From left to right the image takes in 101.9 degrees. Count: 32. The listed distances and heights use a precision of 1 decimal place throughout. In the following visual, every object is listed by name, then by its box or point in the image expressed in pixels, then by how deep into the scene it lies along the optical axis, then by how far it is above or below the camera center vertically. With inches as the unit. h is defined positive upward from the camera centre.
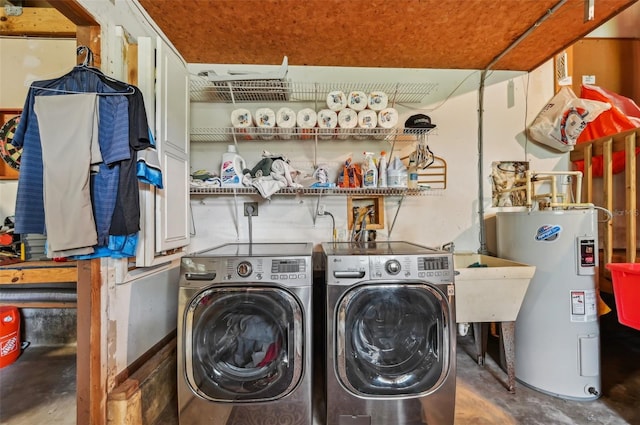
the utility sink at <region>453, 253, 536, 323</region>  66.0 -19.5
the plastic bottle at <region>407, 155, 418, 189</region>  81.4 +12.4
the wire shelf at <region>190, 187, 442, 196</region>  77.8 +7.8
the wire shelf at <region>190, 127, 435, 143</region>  78.7 +26.3
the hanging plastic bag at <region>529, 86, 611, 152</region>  80.4 +31.8
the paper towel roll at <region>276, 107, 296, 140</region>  77.4 +28.8
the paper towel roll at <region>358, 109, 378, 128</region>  77.0 +28.9
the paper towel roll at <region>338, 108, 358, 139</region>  77.2 +28.9
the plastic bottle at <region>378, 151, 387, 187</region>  79.8 +13.6
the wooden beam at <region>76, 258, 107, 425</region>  49.5 -25.5
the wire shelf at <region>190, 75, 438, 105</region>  78.2 +40.9
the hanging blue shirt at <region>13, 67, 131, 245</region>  47.5 +13.4
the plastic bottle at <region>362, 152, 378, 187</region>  79.0 +13.4
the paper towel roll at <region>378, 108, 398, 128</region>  76.8 +29.2
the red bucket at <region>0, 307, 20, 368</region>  76.5 -36.2
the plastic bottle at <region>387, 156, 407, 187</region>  77.7 +12.6
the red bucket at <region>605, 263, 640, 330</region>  54.8 -16.2
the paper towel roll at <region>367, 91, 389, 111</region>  77.7 +34.5
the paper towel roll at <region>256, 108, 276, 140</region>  77.1 +28.9
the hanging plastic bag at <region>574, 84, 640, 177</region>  85.1 +31.8
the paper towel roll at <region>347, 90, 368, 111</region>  77.4 +34.6
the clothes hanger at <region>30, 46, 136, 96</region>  49.3 +26.6
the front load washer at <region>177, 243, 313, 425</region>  52.9 -26.2
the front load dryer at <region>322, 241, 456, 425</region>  54.0 -26.3
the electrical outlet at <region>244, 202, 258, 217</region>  88.5 +2.5
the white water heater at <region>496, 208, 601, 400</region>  64.5 -23.6
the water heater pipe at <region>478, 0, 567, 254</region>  93.6 +17.1
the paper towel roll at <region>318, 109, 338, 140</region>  77.5 +28.8
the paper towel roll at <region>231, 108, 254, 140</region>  77.1 +28.8
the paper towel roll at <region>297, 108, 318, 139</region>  77.7 +29.1
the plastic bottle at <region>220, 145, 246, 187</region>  77.8 +13.9
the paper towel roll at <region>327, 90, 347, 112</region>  77.9 +34.6
